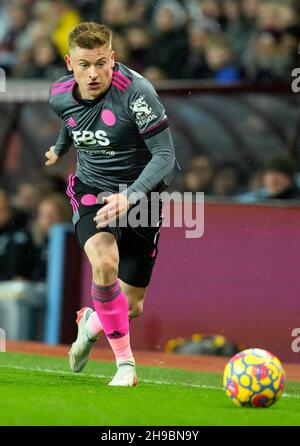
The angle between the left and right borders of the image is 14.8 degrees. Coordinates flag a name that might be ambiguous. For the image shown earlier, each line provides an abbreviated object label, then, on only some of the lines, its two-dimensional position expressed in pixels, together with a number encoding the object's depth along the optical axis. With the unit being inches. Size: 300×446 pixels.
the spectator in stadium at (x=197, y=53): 505.7
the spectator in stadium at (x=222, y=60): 494.6
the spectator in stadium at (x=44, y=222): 498.3
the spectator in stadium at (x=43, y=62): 563.8
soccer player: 284.0
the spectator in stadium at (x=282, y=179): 436.5
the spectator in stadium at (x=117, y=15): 547.8
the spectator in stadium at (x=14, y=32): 607.2
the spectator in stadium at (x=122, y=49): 533.2
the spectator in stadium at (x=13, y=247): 506.6
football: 251.1
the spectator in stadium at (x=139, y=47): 530.6
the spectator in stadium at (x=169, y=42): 516.7
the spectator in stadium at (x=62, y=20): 576.3
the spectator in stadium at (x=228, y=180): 479.5
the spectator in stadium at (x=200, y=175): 482.7
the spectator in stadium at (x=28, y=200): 520.7
